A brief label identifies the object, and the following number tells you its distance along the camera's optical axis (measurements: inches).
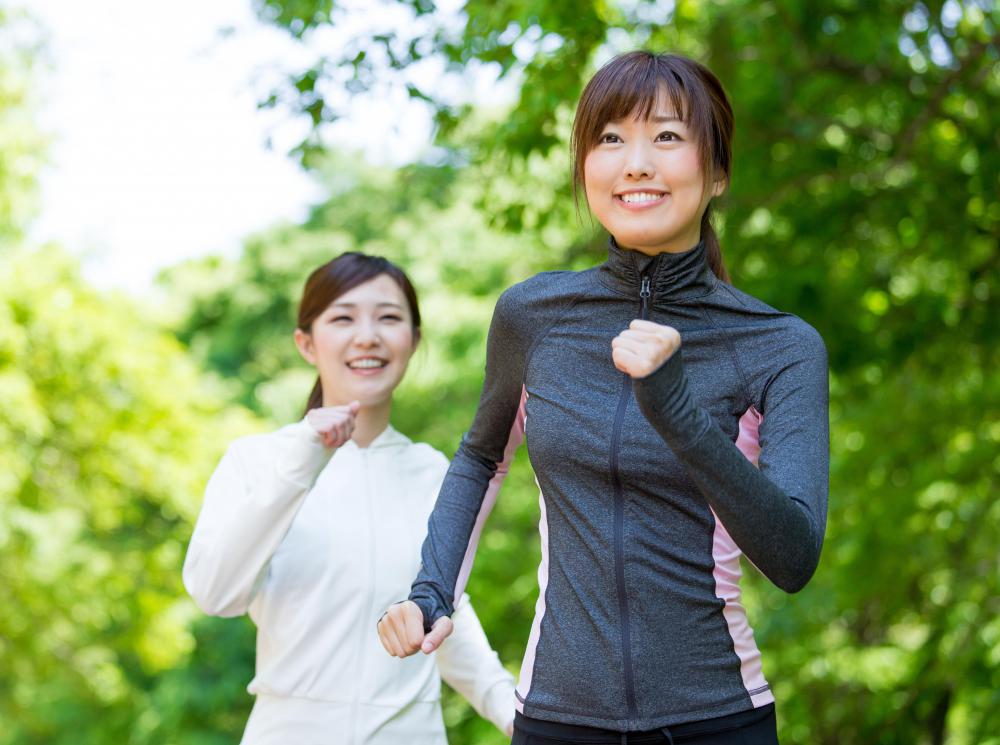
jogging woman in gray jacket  70.6
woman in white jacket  110.6
